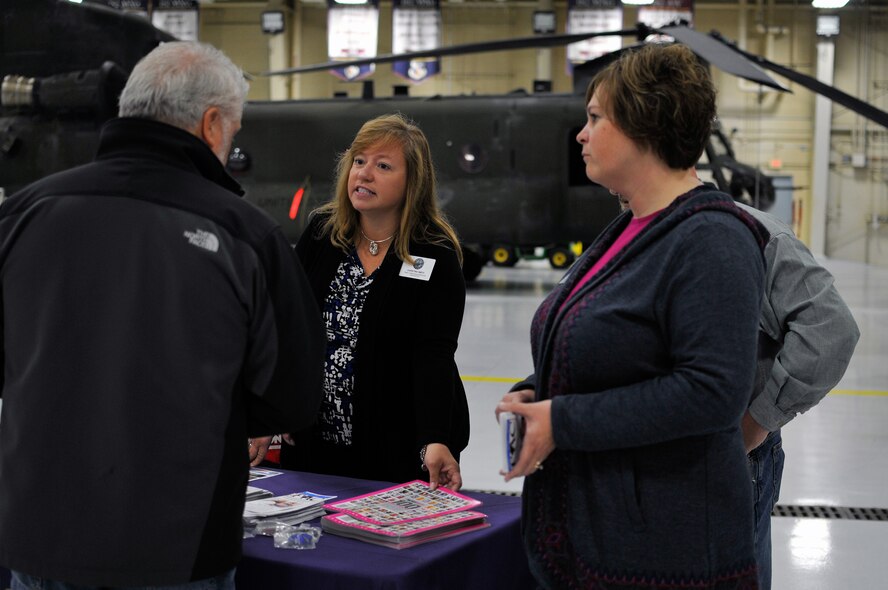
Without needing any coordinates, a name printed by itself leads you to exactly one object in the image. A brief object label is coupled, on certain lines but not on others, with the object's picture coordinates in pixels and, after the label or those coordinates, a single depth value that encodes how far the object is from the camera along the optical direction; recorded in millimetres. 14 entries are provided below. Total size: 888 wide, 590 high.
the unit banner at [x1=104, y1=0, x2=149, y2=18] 18656
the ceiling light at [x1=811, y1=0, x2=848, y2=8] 20531
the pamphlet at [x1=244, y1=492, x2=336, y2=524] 2068
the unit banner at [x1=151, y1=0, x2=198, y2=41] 18750
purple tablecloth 1783
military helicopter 12180
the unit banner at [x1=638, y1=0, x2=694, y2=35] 18281
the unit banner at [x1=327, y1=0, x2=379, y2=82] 18812
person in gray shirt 2033
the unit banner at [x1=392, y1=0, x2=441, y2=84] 18641
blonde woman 2689
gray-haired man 1494
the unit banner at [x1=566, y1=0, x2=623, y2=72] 18453
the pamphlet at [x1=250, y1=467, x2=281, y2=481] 2488
